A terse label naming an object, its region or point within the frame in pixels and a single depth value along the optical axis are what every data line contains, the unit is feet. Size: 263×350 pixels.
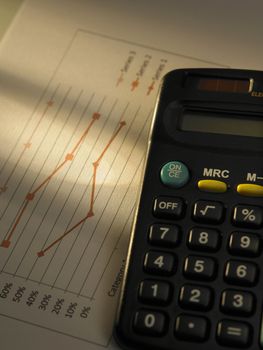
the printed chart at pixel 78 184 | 1.20
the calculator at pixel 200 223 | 1.07
